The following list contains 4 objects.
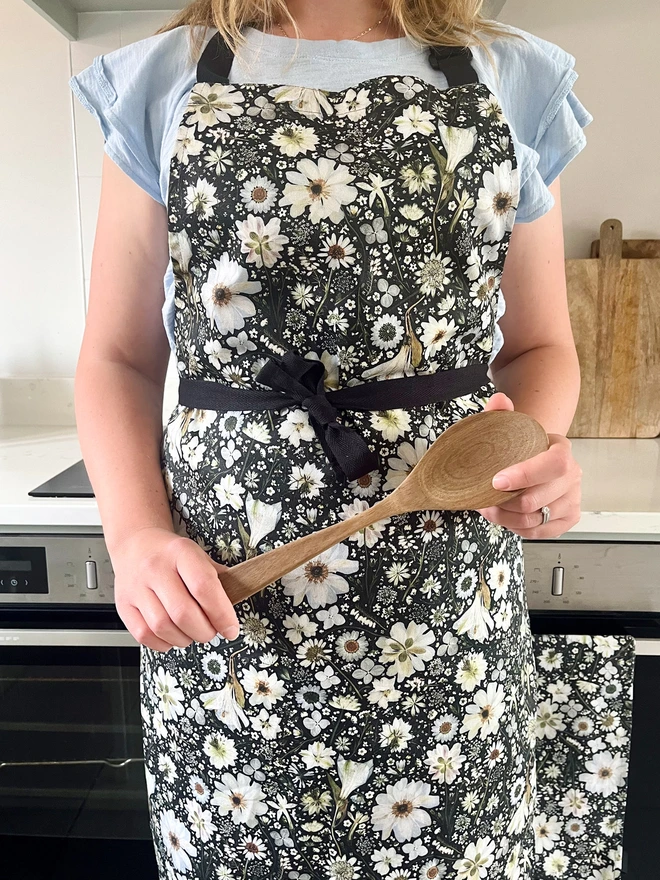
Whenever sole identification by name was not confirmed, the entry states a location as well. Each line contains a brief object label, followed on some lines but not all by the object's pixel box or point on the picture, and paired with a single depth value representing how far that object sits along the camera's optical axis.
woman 0.58
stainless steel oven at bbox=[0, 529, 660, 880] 0.96
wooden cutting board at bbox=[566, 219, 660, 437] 1.31
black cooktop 0.99
